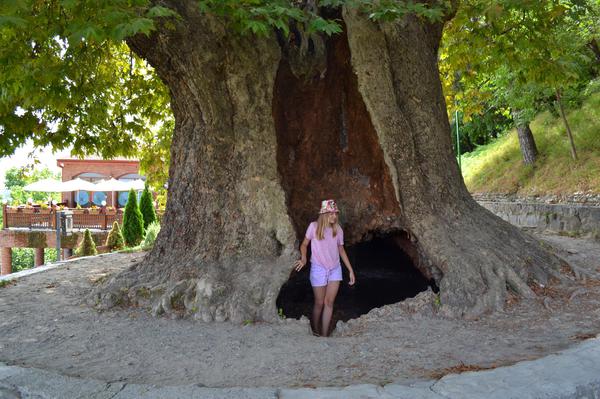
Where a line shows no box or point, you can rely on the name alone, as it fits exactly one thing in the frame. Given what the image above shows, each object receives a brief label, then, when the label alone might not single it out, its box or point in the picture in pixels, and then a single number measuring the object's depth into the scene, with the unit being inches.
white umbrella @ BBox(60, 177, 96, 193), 1093.8
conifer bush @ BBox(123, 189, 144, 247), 732.0
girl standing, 237.8
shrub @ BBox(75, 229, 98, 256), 621.3
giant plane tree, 229.8
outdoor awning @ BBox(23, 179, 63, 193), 1115.9
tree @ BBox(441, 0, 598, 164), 333.1
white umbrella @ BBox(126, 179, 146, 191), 1015.4
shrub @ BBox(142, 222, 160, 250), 531.2
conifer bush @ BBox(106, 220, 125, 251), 705.6
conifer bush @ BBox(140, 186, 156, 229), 796.6
